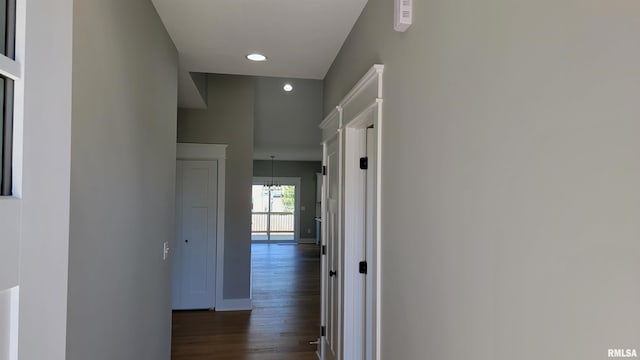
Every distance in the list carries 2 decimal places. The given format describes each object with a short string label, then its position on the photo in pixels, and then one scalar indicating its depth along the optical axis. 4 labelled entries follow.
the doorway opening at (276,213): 13.10
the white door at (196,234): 5.09
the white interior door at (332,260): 2.95
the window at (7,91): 0.62
